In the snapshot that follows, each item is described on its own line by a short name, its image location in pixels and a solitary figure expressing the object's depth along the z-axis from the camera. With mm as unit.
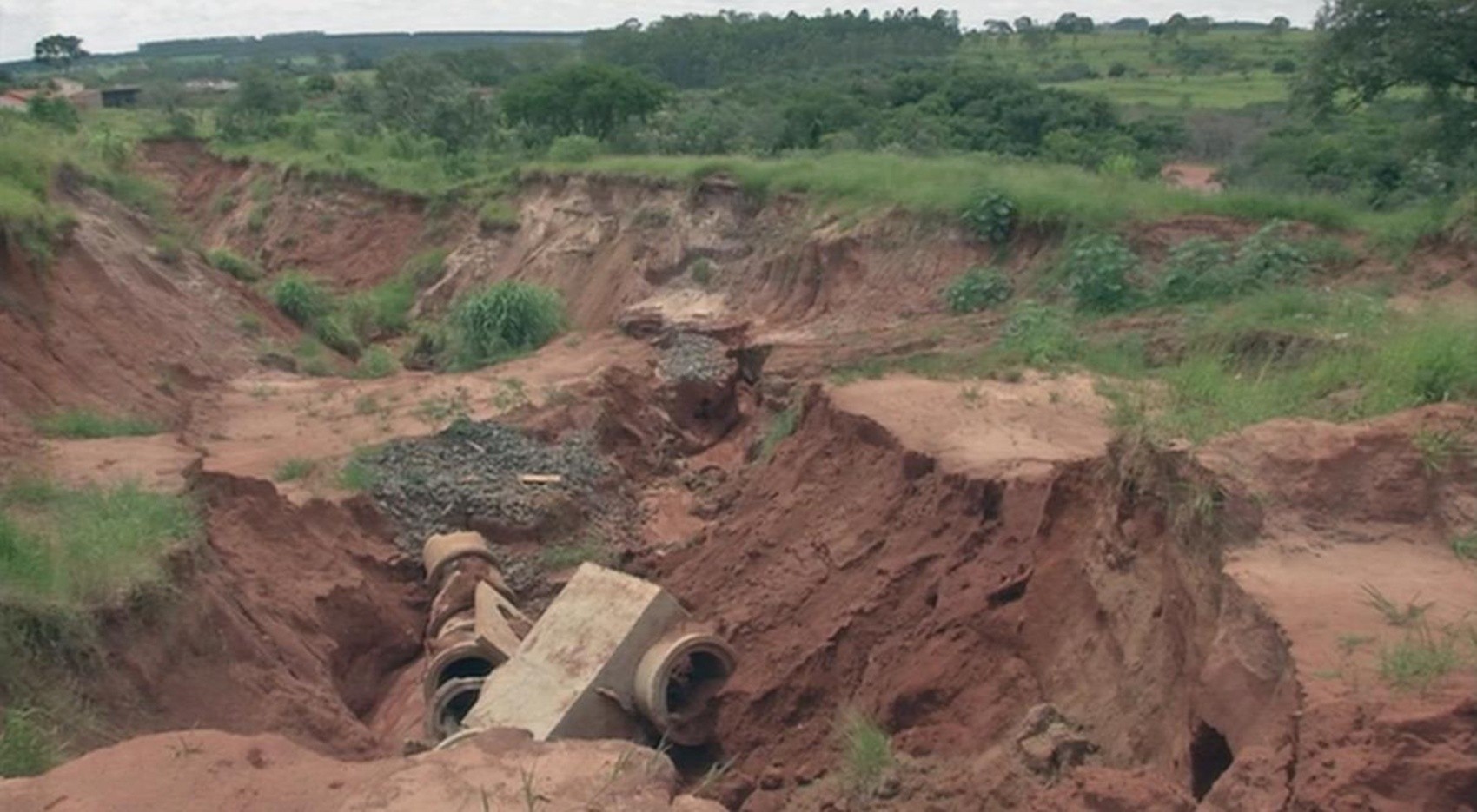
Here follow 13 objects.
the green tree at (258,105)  42812
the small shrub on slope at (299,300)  26531
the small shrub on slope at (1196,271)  17062
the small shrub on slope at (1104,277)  17594
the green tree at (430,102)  40375
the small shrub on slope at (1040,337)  15508
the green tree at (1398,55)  17875
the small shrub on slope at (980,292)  19312
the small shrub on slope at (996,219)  20344
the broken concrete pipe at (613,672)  10555
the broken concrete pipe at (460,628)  11250
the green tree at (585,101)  39219
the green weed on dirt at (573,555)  15086
